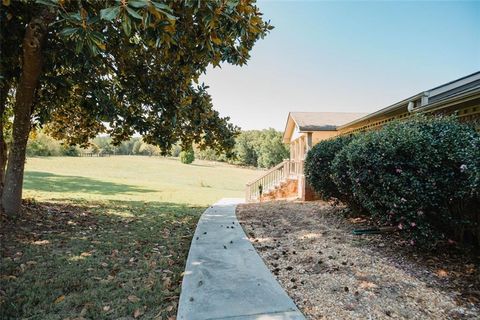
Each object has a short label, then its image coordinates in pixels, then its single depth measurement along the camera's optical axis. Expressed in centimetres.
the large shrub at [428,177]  379
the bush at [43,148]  4344
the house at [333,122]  544
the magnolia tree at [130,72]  382
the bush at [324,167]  800
